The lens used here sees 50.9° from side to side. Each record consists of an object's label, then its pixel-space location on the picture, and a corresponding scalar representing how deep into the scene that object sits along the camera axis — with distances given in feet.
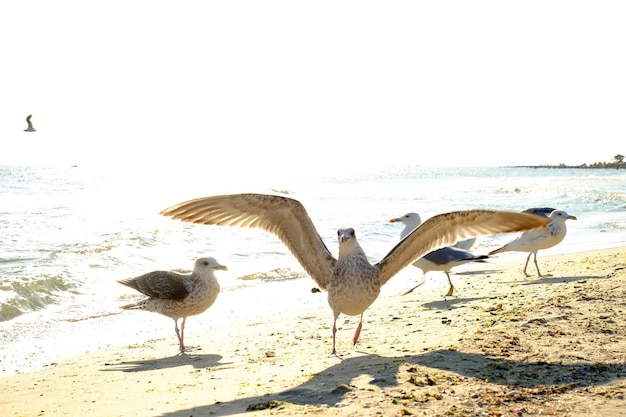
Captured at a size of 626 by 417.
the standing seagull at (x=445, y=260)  26.40
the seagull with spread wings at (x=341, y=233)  16.38
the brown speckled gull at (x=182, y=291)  20.99
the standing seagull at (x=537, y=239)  31.86
